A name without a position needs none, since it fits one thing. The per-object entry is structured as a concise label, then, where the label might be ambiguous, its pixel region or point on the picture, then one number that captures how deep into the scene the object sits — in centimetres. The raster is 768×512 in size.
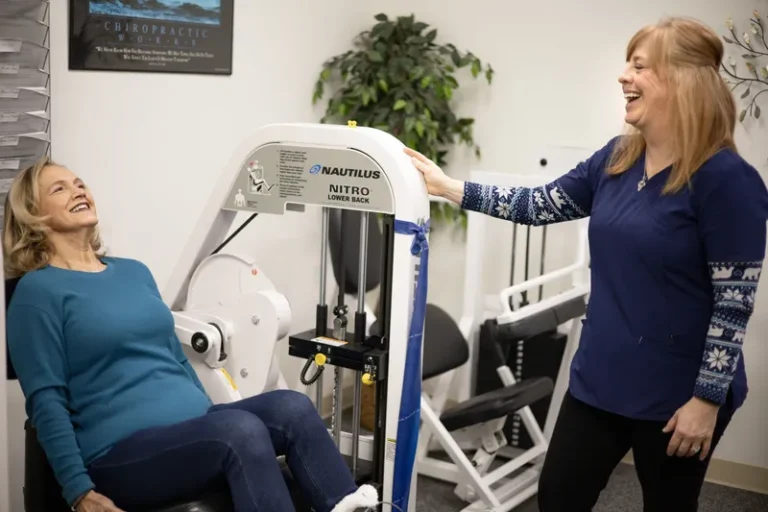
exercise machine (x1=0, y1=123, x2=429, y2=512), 213
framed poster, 270
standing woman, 172
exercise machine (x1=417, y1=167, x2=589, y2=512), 306
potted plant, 370
